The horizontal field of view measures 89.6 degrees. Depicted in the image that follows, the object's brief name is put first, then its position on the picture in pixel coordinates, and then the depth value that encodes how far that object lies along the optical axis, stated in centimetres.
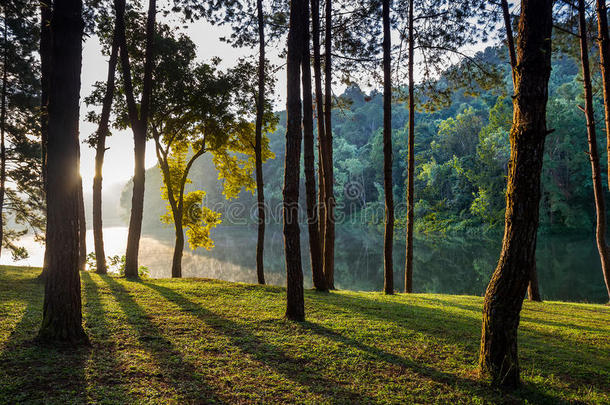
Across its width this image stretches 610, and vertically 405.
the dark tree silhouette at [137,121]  1009
